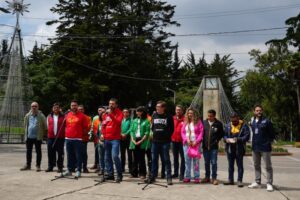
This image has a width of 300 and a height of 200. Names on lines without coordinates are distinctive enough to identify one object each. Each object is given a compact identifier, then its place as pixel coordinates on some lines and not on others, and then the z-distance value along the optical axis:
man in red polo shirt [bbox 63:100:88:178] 11.95
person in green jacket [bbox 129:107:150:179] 11.73
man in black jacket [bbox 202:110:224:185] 11.27
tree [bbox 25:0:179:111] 46.84
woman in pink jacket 11.27
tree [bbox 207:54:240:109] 62.97
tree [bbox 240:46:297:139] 57.32
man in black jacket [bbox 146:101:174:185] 10.98
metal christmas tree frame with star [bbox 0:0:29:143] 31.88
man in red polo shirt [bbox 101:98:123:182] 11.30
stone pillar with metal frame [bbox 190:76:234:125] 26.09
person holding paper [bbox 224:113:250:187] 11.04
